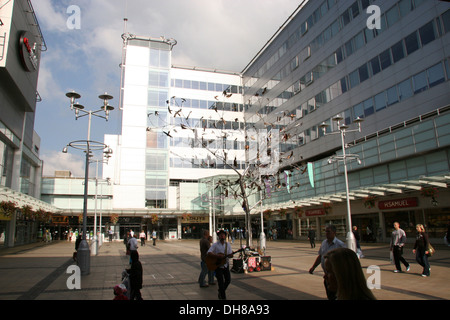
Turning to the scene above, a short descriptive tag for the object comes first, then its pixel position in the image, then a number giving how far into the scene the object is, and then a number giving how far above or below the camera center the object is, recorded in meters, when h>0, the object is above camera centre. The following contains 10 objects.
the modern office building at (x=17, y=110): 29.22 +12.54
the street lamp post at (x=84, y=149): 14.14 +4.34
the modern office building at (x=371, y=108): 25.30 +10.24
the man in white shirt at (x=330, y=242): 6.77 -0.43
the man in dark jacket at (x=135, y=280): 6.79 -1.06
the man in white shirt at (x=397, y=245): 12.05 -0.94
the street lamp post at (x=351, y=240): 16.06 -0.98
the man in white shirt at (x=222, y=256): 8.14 -0.79
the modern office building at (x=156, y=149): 55.50 +12.92
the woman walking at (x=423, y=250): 11.30 -1.06
